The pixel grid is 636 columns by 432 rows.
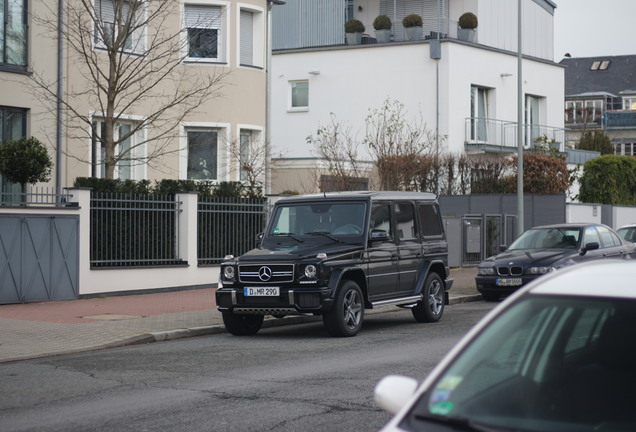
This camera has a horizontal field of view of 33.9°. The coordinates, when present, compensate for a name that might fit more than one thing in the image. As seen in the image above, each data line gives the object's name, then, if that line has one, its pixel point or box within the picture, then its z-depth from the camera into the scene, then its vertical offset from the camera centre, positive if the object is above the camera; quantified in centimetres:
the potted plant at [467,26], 4191 +791
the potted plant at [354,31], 4325 +795
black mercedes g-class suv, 1438 -61
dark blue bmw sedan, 2022 -61
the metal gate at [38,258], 1897 -70
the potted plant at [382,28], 4266 +797
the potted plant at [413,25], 4169 +789
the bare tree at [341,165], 3039 +172
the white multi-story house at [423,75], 4059 +605
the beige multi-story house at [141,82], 2370 +346
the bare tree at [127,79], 2320 +362
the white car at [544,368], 381 -58
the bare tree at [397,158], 3111 +195
